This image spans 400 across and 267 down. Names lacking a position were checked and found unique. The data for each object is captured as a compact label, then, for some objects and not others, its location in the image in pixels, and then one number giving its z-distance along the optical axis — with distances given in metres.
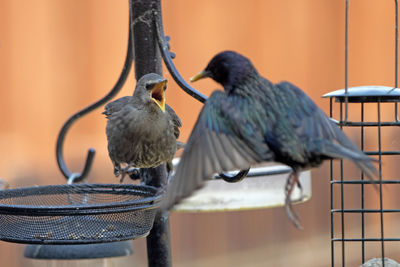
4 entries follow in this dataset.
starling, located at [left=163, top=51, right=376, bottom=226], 4.45
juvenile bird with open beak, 6.34
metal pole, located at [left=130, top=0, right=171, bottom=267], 6.50
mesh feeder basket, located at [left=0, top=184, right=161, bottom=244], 5.24
